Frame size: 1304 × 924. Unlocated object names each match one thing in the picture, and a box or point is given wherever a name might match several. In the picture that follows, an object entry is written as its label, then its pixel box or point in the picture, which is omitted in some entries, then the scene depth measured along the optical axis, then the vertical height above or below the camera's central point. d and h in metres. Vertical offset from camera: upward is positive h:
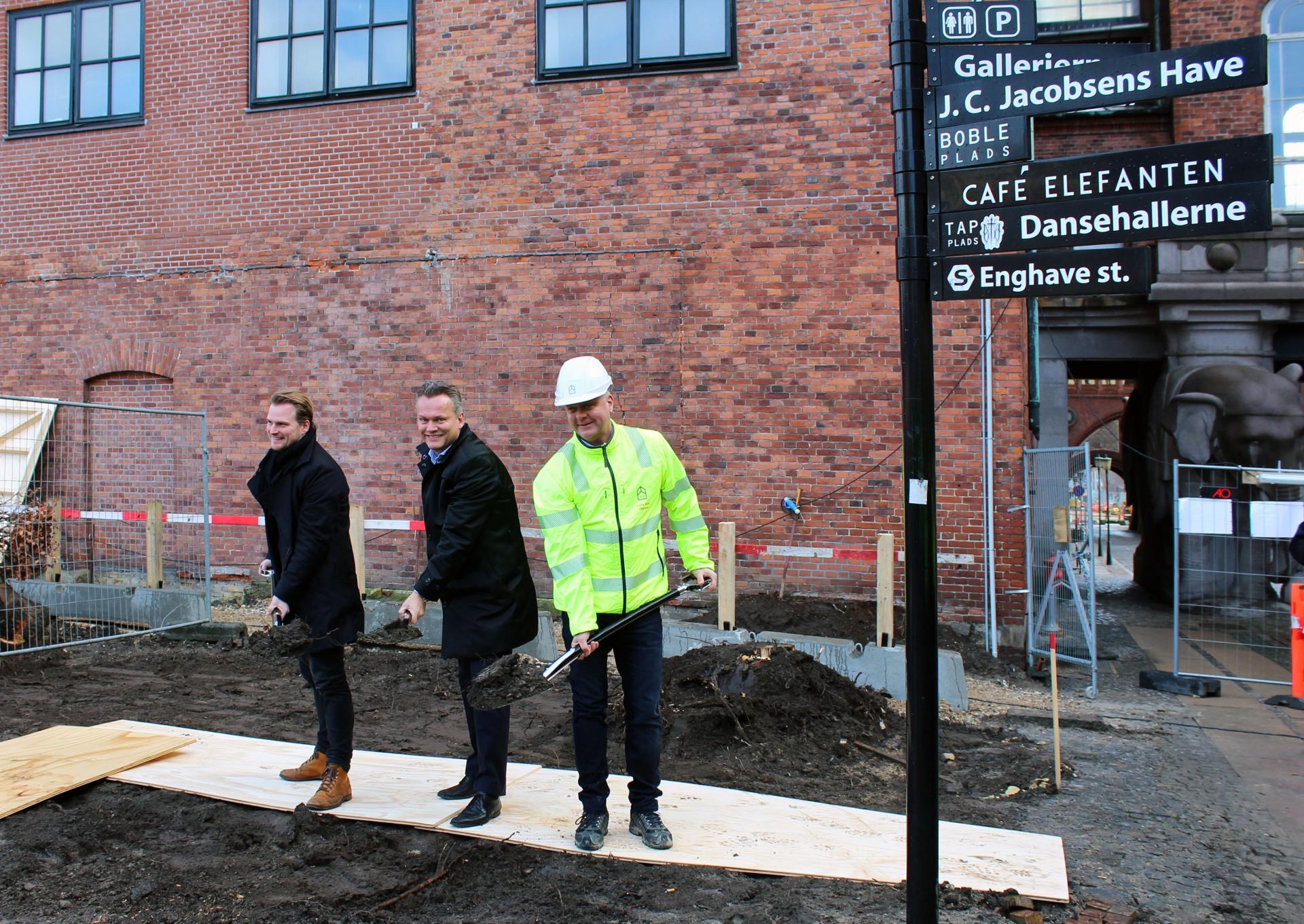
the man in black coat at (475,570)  4.65 -0.34
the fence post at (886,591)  8.24 -0.79
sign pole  3.37 -0.31
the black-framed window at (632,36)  10.69 +5.01
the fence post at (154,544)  10.86 -0.52
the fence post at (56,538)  10.26 -0.43
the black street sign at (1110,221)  3.13 +0.90
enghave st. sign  3.31 +0.75
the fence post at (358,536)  10.28 -0.41
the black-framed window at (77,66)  12.94 +5.64
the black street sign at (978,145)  3.39 +1.21
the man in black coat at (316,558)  4.89 -0.31
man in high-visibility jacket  4.40 -0.31
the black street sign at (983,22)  3.50 +1.65
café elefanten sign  3.13 +1.05
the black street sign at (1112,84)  3.14 +1.36
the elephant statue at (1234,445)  12.20 +0.64
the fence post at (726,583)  8.84 -0.76
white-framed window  13.27 +5.25
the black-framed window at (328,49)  11.77 +5.35
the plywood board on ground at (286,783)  4.85 -1.49
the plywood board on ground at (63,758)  4.91 -1.41
